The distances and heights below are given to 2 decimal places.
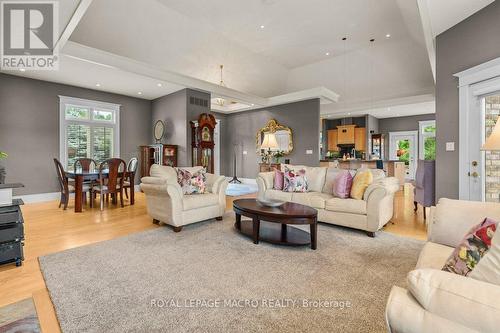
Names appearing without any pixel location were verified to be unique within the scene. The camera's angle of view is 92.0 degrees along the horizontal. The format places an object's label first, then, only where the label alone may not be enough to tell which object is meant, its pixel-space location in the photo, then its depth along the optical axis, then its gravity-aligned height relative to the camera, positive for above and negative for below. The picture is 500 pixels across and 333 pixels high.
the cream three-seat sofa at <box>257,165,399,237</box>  3.29 -0.55
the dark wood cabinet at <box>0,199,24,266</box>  2.34 -0.69
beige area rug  1.61 -1.01
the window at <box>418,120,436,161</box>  9.67 +1.07
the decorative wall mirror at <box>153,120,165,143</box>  7.02 +1.02
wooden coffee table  2.78 -0.65
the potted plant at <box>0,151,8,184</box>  2.67 -0.12
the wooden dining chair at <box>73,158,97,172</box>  5.39 +0.04
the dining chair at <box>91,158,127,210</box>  4.78 -0.34
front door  3.07 +0.13
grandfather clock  6.35 +0.66
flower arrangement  7.74 +0.32
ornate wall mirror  7.66 +1.03
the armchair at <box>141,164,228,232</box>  3.43 -0.53
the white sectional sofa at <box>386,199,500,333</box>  0.74 -0.46
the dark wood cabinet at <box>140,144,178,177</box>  6.34 +0.25
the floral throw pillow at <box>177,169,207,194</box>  3.92 -0.28
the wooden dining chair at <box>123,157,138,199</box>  5.42 -0.15
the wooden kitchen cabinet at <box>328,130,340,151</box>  10.71 +1.12
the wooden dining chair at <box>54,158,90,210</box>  4.69 -0.44
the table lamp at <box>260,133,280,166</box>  5.31 +0.51
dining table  4.60 -0.29
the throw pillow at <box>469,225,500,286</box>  0.87 -0.37
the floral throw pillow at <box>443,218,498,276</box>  1.05 -0.38
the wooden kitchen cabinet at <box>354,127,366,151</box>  9.90 +1.12
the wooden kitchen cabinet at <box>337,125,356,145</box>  10.09 +1.31
